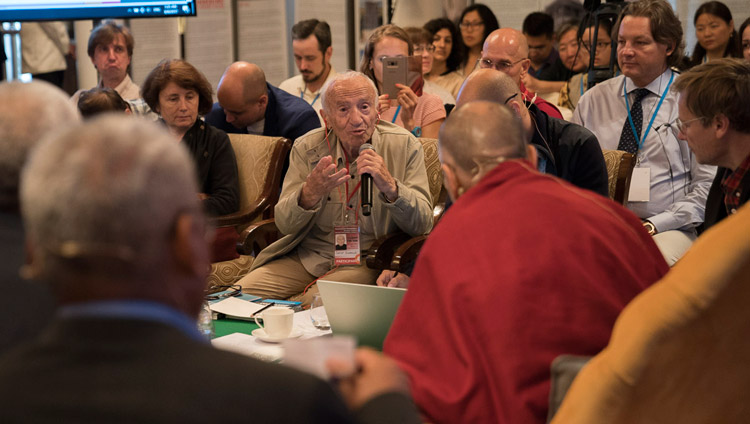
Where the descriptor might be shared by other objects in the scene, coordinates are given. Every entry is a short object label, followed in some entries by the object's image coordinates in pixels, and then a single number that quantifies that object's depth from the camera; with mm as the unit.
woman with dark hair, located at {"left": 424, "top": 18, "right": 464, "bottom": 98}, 6250
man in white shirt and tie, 3852
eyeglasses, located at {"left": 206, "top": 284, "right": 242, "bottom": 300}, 2947
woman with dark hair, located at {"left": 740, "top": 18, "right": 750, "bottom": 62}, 5020
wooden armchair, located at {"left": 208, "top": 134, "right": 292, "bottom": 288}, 4051
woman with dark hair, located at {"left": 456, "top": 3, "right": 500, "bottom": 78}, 6246
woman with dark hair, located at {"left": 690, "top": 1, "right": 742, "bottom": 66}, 5688
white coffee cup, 2354
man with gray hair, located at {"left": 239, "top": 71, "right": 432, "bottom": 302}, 3445
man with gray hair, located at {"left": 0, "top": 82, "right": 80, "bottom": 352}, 1323
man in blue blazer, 4766
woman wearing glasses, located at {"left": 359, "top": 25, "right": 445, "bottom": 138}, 4559
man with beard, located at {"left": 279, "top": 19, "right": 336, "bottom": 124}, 5590
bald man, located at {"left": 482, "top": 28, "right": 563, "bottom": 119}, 4379
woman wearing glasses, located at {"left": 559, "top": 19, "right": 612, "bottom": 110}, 5512
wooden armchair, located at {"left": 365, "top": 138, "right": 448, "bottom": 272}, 3295
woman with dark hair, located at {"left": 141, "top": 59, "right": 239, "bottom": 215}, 4199
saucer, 2346
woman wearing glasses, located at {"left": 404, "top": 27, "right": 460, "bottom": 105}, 5676
